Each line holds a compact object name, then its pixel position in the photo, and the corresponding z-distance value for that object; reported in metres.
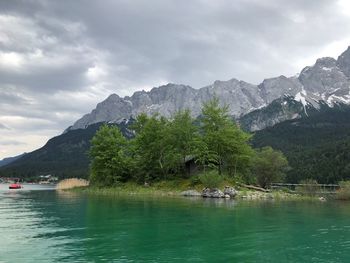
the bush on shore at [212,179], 60.19
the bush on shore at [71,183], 88.46
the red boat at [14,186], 99.95
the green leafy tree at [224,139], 69.00
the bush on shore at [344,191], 59.34
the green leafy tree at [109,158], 77.44
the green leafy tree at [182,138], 71.56
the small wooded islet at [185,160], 68.00
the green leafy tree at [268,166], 74.19
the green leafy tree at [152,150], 73.88
